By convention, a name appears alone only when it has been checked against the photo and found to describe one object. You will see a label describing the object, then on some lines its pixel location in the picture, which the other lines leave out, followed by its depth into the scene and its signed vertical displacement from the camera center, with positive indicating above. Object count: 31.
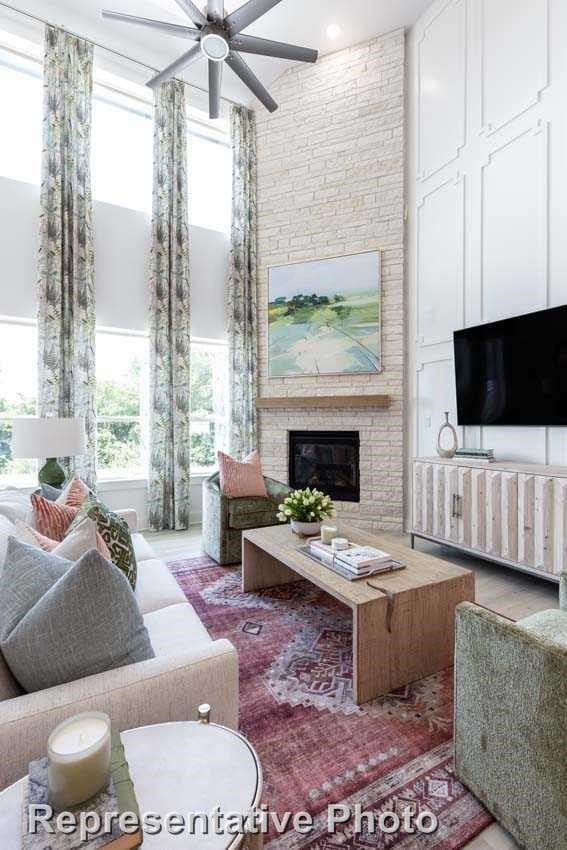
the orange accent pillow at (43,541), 1.43 -0.44
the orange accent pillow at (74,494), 2.04 -0.40
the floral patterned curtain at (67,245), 3.81 +1.59
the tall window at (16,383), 3.89 +0.30
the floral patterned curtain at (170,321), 4.42 +1.01
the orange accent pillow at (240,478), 3.41 -0.54
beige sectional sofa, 0.87 -0.65
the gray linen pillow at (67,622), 0.96 -0.49
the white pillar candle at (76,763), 0.67 -0.57
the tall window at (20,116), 3.91 +2.86
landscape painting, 4.57 +1.11
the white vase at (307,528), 2.59 -0.72
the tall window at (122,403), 4.40 +0.12
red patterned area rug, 1.22 -1.18
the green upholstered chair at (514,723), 0.99 -0.82
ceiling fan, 2.77 +2.66
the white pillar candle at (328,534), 2.37 -0.69
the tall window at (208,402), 5.02 +0.15
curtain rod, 3.78 +3.69
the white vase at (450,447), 3.60 -0.29
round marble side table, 0.67 -0.68
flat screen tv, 2.90 +0.32
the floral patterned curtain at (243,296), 5.03 +1.43
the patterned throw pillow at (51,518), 1.72 -0.44
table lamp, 2.76 -0.15
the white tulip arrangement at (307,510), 2.58 -0.60
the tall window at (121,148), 4.36 +2.87
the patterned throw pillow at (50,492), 2.28 -0.43
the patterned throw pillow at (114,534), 1.66 -0.49
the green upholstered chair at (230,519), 3.27 -0.84
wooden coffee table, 1.70 -0.87
